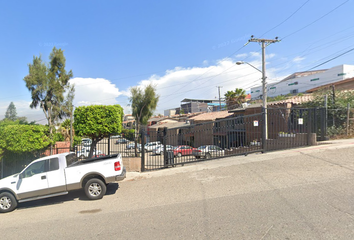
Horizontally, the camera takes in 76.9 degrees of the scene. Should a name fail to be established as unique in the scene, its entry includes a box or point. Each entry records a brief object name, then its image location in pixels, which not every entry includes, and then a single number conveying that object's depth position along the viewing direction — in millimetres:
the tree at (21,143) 10711
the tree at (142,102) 32375
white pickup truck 6828
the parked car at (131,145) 10977
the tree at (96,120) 9555
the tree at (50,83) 19484
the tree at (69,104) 24342
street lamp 17928
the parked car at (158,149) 10136
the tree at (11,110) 64312
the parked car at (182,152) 10322
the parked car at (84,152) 11090
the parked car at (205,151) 10695
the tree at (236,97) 38469
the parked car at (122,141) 10753
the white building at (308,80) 54253
